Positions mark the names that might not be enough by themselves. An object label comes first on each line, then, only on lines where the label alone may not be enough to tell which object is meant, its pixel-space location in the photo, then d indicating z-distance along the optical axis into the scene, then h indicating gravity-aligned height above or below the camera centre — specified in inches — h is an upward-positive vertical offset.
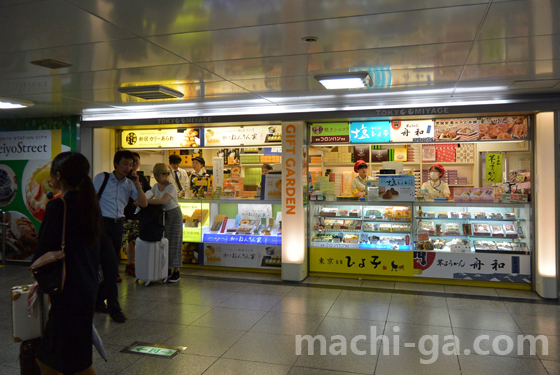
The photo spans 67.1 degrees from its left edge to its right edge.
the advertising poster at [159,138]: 315.3 +39.5
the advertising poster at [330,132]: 280.8 +38.8
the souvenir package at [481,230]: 262.4 -24.7
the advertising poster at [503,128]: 252.5 +38.1
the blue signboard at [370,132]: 273.6 +38.3
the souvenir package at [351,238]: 283.0 -32.2
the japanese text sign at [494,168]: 261.7 +14.0
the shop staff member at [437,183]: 290.8 +5.1
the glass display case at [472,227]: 257.1 -23.2
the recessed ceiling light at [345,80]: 191.5 +51.7
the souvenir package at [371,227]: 282.5 -24.8
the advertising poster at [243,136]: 300.8 +39.6
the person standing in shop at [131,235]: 280.5 -30.6
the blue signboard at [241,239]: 297.3 -35.1
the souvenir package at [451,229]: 267.4 -24.8
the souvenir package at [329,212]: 292.6 -15.1
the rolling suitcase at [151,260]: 248.5 -41.6
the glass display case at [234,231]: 297.9 -30.3
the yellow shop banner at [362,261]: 269.0 -46.4
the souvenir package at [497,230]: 260.5 -24.7
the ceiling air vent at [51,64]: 180.1 +54.9
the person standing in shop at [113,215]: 191.6 -11.8
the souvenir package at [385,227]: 279.2 -24.8
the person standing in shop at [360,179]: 302.2 +8.1
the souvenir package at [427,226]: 271.1 -23.5
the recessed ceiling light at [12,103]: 256.1 +53.9
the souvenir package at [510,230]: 257.8 -24.4
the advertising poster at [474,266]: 251.1 -46.1
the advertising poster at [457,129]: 263.2 +38.4
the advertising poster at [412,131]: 268.8 +38.1
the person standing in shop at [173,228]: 260.8 -24.4
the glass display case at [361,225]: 276.2 -23.6
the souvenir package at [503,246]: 255.8 -33.9
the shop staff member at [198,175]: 318.7 +11.5
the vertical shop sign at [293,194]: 274.4 -2.5
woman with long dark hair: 98.4 -18.8
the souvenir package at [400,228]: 275.7 -24.6
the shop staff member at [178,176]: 302.2 +10.3
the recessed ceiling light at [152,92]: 217.5 +52.4
